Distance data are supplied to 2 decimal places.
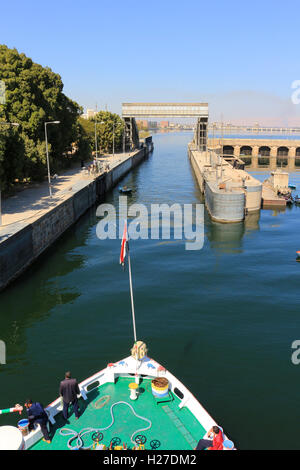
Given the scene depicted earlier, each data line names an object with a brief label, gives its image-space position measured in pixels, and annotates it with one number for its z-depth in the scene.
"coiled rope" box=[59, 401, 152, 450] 11.65
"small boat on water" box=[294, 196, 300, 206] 59.38
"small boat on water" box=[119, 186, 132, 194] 67.02
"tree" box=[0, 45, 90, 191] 38.84
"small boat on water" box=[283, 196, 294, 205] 58.88
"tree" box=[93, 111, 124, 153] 104.31
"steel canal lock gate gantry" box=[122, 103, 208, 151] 120.88
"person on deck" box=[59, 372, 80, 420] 12.58
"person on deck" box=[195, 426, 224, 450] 10.91
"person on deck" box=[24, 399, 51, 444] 11.74
